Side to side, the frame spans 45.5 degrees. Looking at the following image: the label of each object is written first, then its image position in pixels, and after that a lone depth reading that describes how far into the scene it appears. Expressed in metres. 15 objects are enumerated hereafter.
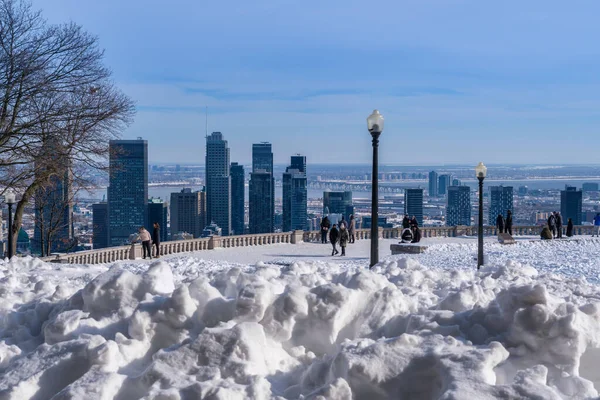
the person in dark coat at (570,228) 36.97
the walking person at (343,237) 28.81
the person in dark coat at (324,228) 34.31
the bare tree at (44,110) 22.70
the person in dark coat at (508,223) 35.59
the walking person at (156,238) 26.83
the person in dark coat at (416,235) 32.09
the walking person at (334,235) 29.31
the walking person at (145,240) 25.69
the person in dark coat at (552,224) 36.00
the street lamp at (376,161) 14.38
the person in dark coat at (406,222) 34.16
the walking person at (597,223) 37.78
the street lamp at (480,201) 22.13
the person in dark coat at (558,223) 35.81
